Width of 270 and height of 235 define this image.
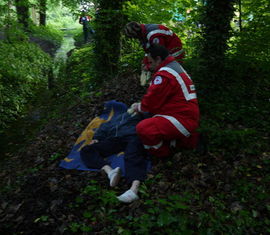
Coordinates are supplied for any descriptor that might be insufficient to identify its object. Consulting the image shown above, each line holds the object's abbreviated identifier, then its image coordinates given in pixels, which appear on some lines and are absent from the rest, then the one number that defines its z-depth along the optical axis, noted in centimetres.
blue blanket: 418
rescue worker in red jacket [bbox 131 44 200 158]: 365
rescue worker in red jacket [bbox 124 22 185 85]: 512
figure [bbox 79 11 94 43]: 1676
